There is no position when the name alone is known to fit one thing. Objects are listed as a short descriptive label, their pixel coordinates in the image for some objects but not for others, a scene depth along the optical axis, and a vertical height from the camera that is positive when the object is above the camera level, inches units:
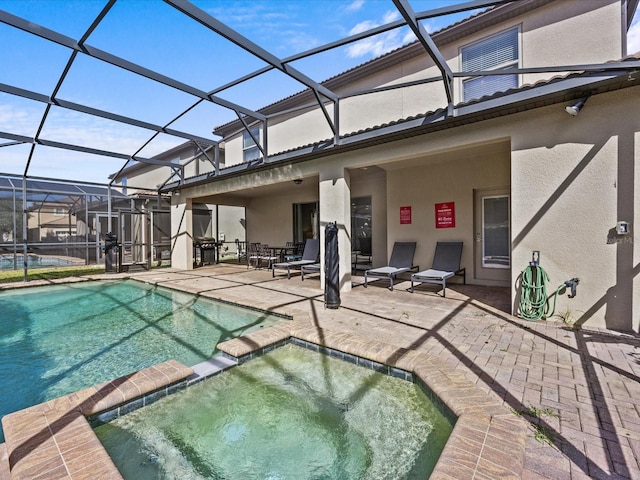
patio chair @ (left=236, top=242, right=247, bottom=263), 631.3 -32.9
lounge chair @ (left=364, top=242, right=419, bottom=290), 306.7 -27.7
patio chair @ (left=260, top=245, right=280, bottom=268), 449.2 -27.9
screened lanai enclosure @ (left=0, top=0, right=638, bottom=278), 165.5 +115.2
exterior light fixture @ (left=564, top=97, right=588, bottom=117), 168.9 +70.4
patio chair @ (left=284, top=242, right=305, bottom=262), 475.5 -20.8
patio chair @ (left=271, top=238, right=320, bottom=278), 377.7 -26.5
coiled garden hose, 187.3 -37.6
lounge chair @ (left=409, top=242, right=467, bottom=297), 284.5 -26.8
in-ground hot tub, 85.4 -64.1
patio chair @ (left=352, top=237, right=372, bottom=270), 421.1 -25.7
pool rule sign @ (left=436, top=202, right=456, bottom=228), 317.7 +20.8
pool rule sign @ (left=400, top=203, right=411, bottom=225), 347.3 +22.2
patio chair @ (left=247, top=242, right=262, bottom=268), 475.2 -28.4
